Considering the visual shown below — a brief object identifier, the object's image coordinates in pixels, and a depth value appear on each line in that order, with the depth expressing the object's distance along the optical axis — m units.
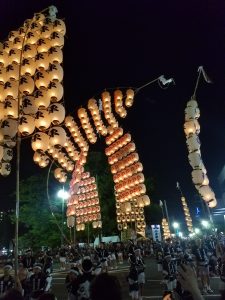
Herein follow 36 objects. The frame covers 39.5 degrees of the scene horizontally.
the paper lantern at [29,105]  11.25
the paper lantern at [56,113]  11.90
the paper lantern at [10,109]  11.17
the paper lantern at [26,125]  11.00
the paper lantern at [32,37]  12.73
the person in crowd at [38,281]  7.44
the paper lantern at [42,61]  12.21
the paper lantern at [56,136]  12.62
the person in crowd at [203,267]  11.88
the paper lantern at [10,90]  11.66
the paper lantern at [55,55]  12.41
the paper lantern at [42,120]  11.60
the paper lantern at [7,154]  12.05
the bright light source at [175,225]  54.79
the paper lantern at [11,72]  12.06
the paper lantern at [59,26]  13.10
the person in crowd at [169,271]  10.25
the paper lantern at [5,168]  12.64
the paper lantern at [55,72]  12.14
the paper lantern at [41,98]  11.67
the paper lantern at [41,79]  12.00
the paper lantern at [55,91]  11.97
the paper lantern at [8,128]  10.64
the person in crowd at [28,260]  15.43
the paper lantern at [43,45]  12.53
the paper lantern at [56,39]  12.74
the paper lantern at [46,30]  12.87
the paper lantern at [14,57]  12.56
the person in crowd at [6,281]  7.20
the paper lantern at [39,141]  12.05
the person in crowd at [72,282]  6.53
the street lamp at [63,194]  26.56
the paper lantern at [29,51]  12.24
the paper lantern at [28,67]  12.05
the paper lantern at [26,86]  11.51
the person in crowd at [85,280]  6.31
